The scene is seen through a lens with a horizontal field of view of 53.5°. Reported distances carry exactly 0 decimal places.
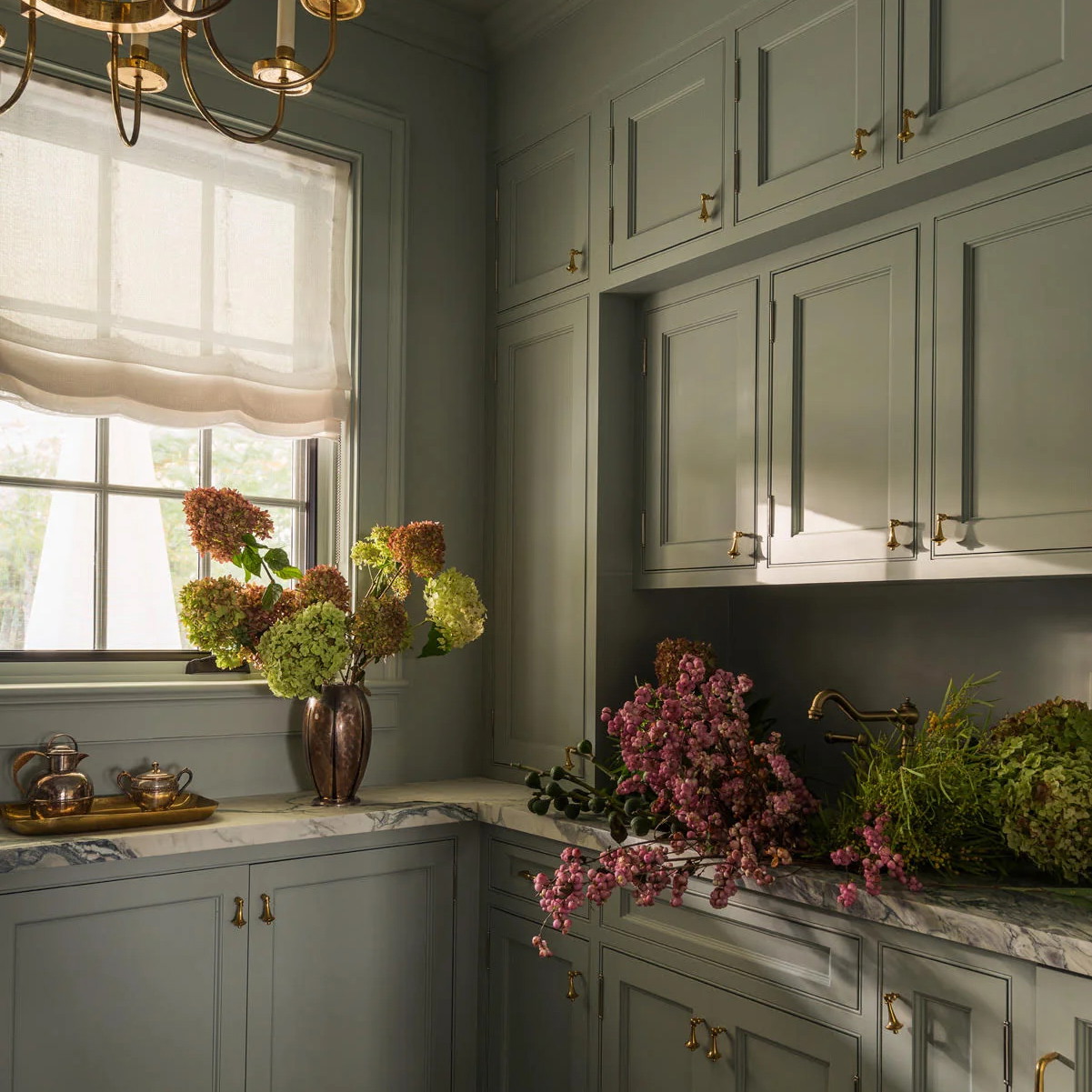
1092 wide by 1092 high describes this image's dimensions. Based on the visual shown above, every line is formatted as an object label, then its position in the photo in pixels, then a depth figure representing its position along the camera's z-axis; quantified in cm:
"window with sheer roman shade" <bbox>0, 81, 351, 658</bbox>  246
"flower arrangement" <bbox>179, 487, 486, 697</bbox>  239
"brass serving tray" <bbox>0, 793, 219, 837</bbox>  213
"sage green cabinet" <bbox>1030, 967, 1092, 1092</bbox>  152
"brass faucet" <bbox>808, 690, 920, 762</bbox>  203
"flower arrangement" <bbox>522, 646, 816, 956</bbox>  193
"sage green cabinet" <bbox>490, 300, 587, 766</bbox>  273
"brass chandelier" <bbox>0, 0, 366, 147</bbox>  131
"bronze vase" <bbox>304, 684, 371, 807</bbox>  253
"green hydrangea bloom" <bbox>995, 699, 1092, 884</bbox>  168
